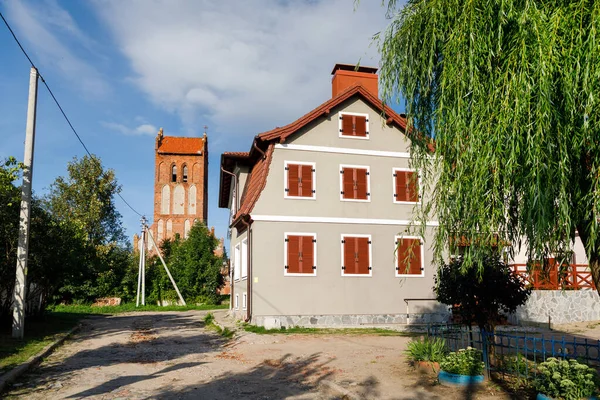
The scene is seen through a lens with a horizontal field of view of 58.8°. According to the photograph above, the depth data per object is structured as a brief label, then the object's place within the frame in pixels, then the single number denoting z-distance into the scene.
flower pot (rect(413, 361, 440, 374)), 8.99
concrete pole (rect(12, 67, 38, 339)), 14.32
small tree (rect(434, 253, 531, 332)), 9.01
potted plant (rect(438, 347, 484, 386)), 8.08
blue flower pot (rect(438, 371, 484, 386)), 8.06
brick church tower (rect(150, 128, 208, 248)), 69.31
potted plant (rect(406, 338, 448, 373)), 9.09
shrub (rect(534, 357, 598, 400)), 6.31
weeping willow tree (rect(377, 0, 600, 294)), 6.16
